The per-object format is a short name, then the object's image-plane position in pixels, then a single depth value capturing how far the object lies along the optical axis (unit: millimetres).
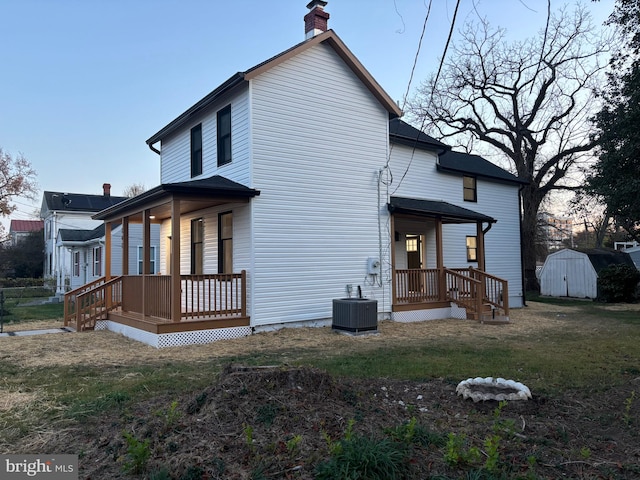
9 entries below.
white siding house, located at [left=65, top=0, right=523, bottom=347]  10117
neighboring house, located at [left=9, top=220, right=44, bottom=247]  54781
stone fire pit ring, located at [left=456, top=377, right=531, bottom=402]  4559
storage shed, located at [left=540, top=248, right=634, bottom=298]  21078
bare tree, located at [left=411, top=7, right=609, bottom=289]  24734
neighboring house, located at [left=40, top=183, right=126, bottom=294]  29031
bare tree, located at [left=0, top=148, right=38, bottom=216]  32194
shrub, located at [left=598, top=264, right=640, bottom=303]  18661
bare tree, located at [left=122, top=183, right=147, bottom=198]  54328
